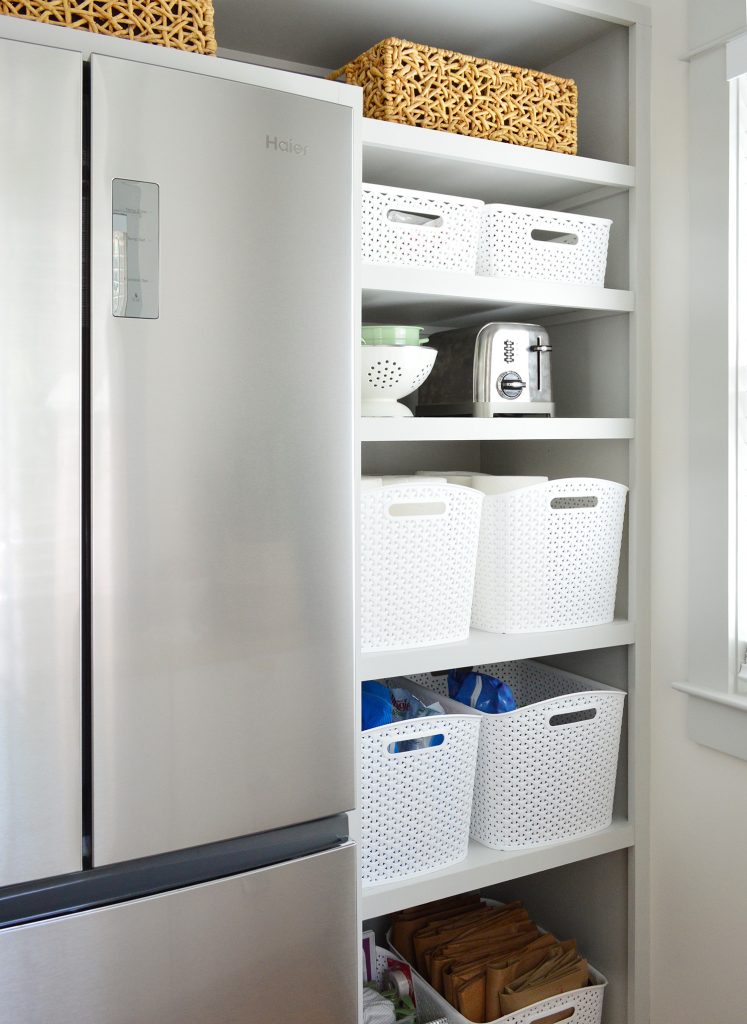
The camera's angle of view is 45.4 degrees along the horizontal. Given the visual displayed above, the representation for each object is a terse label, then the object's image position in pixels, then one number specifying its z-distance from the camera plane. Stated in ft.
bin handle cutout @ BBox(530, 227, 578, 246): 5.33
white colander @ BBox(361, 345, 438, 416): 4.77
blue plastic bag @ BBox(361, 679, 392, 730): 4.89
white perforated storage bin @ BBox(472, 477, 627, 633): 5.03
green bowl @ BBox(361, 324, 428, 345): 4.82
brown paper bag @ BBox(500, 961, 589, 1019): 5.16
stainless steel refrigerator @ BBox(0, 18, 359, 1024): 3.33
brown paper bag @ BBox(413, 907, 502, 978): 5.73
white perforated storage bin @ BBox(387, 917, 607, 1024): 5.20
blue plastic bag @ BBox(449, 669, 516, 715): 5.27
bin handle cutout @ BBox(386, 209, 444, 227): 4.77
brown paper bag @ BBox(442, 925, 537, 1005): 5.32
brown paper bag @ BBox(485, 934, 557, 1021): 5.23
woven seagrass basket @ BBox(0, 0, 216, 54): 3.69
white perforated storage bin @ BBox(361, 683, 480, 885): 4.63
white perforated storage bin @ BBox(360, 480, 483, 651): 4.58
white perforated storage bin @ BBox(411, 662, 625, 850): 5.08
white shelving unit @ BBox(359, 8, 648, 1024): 4.75
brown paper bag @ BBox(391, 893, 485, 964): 5.94
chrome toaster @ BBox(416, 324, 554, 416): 5.19
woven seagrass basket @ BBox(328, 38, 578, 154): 4.66
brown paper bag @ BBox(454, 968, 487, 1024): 5.20
